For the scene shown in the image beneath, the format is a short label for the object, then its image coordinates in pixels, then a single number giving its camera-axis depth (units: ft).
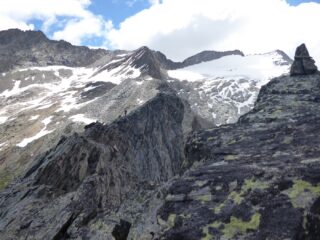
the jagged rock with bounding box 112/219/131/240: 37.30
